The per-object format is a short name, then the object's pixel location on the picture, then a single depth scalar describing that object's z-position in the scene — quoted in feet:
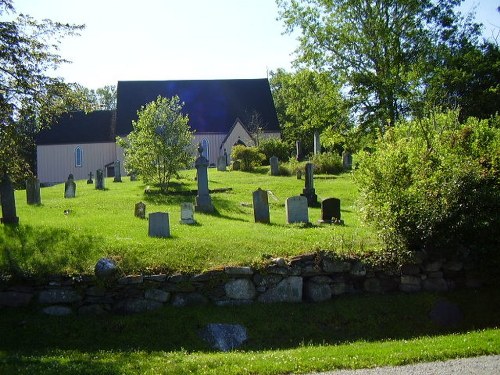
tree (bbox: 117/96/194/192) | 83.41
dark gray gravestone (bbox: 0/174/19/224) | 45.88
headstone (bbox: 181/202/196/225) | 52.75
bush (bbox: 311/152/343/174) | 105.70
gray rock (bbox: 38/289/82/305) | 33.37
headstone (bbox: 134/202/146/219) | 54.24
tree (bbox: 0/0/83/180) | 41.92
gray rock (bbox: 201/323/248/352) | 31.14
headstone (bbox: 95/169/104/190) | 92.22
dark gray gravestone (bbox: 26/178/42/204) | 65.82
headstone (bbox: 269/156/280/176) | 103.30
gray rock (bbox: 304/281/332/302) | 36.29
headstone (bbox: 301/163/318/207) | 71.22
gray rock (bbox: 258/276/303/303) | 35.73
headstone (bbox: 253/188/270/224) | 54.95
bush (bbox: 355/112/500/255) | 37.24
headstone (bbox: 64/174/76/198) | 77.56
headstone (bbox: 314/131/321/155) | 127.03
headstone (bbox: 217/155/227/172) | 117.60
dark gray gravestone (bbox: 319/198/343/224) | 54.24
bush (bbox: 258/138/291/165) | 127.13
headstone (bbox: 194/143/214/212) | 62.75
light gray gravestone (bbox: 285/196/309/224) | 53.21
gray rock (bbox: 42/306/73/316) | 32.89
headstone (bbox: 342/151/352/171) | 110.40
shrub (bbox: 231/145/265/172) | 114.83
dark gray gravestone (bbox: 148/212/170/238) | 42.68
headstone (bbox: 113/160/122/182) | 110.52
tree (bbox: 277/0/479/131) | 90.74
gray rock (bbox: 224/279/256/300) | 35.17
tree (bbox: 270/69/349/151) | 96.94
